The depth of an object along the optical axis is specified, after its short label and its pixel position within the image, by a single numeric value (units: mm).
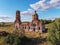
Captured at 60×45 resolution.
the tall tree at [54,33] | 12437
